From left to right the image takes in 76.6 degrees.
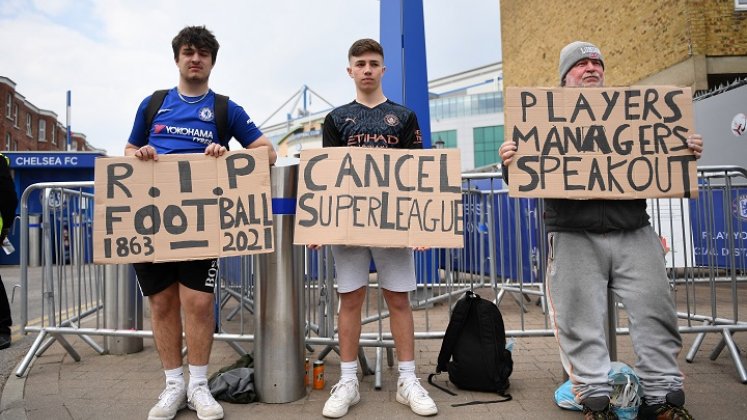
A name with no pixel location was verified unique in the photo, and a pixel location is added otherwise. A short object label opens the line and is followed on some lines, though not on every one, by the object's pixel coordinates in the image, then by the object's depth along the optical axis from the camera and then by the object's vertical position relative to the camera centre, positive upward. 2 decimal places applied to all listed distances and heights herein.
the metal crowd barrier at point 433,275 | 3.67 -0.54
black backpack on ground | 3.14 -0.86
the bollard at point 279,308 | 3.01 -0.51
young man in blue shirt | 2.84 -0.23
